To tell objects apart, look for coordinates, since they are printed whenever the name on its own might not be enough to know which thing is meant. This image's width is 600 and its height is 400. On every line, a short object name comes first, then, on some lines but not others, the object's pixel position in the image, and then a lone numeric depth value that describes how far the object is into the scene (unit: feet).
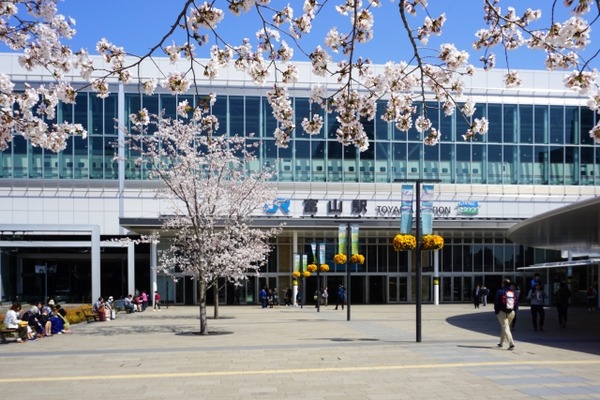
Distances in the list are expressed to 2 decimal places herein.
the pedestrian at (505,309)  57.88
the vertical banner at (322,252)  142.18
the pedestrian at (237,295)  160.15
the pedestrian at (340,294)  137.28
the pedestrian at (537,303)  78.02
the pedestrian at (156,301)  139.85
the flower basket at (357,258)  116.37
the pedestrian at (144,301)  138.04
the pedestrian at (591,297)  124.69
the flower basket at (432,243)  71.05
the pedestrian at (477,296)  135.13
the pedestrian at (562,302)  83.25
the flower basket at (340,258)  122.62
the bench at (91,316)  103.37
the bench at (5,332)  71.51
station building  157.07
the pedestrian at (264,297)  144.66
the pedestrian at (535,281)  79.35
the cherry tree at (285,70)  22.12
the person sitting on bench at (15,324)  72.02
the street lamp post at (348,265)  96.29
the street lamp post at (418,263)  63.67
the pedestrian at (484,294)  141.20
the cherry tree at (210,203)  86.12
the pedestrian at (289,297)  156.83
